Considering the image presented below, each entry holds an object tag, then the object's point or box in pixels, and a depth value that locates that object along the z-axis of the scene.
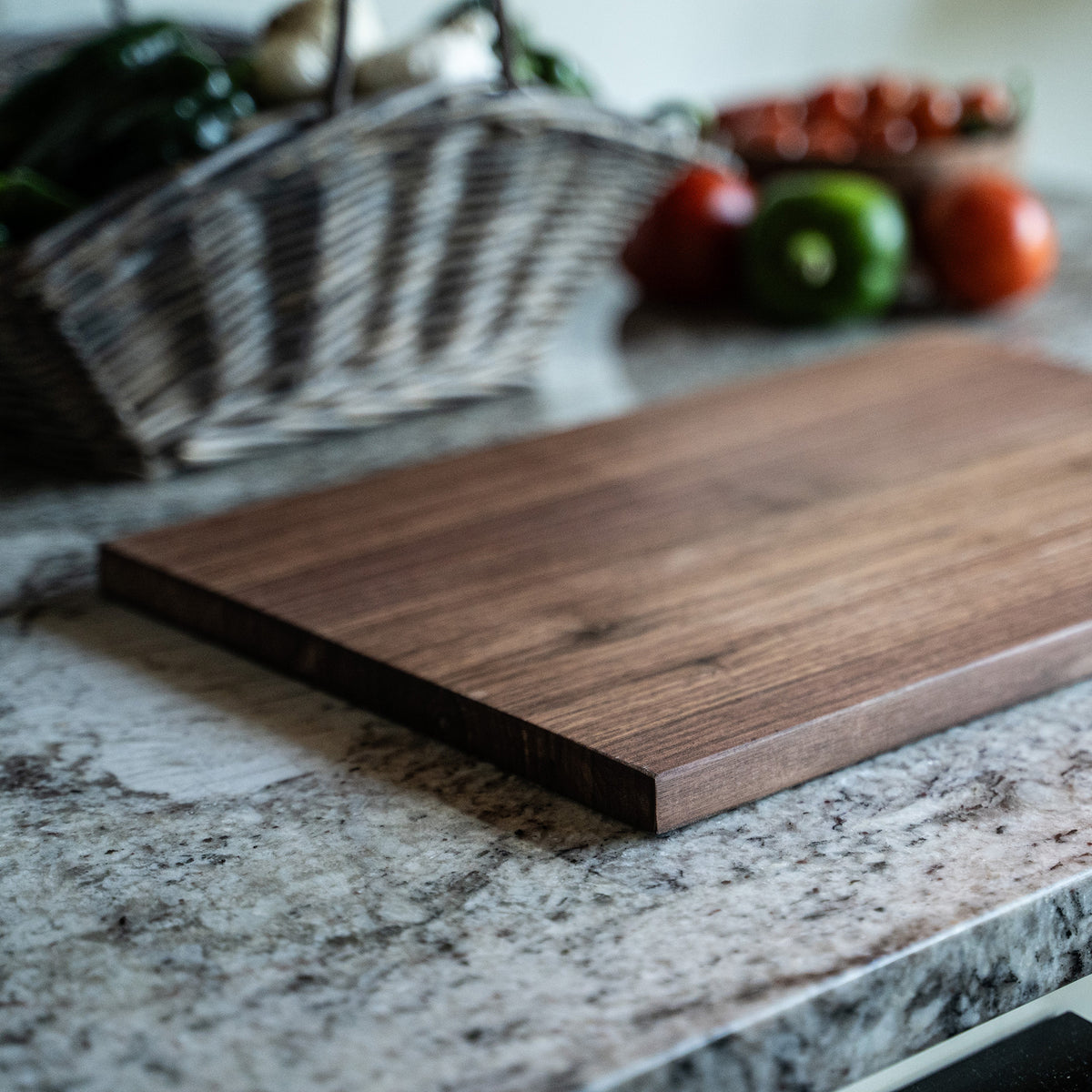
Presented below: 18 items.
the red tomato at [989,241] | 1.34
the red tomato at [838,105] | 1.56
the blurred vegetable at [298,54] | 1.03
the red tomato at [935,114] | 1.50
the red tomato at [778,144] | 1.52
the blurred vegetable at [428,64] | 1.03
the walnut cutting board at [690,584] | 0.59
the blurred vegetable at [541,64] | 1.13
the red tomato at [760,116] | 1.57
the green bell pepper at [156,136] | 0.97
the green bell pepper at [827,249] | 1.31
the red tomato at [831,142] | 1.48
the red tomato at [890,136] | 1.48
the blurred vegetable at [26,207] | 0.91
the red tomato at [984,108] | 1.50
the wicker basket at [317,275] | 0.89
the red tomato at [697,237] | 1.41
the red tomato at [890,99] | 1.53
